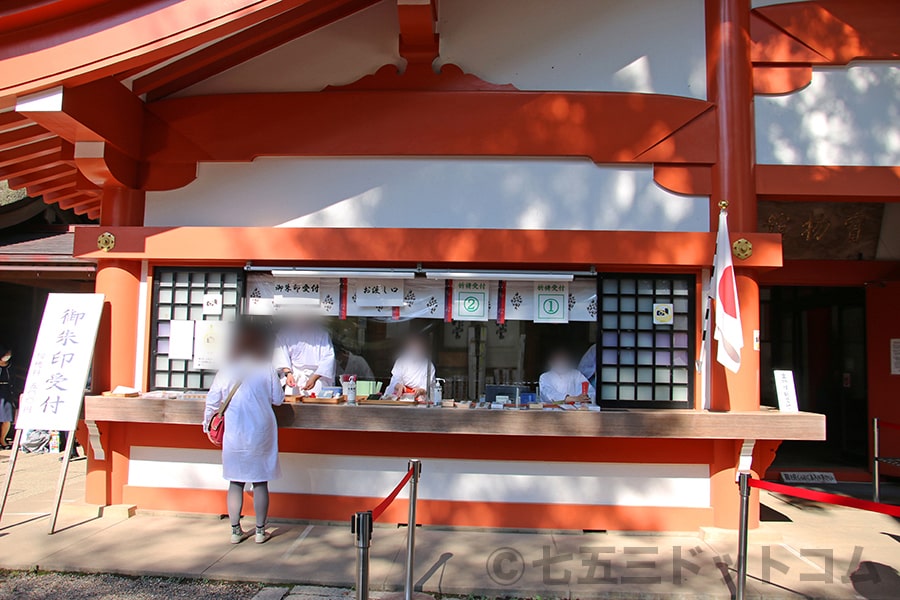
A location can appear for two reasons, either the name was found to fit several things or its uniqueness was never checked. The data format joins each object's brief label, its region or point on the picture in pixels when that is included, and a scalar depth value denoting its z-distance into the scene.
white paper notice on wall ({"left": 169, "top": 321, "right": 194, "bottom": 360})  6.46
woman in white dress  5.54
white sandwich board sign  5.84
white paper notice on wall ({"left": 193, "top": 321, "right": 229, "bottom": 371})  6.43
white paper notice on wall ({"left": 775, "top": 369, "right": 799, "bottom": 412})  6.06
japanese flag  5.43
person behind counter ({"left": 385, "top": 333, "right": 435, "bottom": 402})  6.66
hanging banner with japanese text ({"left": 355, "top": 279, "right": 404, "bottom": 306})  6.29
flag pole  5.95
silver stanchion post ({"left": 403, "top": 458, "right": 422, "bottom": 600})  4.18
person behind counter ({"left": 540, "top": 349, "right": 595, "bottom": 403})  6.50
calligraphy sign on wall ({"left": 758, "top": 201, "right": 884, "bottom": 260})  8.07
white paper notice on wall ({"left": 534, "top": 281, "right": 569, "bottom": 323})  6.15
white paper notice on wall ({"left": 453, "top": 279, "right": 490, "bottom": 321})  6.21
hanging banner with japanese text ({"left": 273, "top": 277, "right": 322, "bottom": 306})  6.37
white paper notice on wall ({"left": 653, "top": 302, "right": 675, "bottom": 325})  6.15
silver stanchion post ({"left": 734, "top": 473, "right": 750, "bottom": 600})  4.25
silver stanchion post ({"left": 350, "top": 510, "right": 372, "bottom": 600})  3.15
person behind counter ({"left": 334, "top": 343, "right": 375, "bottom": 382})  7.42
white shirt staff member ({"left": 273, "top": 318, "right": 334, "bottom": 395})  6.75
